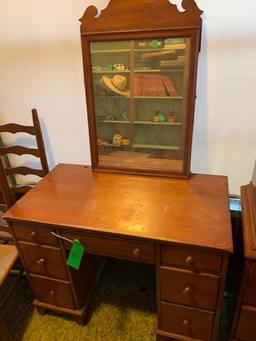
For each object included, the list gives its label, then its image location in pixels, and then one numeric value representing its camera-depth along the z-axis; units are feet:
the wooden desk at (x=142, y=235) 2.99
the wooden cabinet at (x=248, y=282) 2.83
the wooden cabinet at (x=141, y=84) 3.31
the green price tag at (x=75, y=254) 3.35
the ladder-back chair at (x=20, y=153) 4.56
